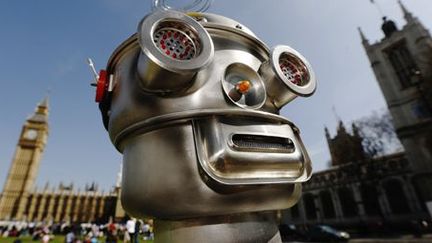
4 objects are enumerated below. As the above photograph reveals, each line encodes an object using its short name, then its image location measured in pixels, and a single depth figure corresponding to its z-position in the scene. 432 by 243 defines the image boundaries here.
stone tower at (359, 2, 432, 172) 21.00
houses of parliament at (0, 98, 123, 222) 51.38
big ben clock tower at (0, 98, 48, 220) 50.56
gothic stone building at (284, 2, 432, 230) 20.89
